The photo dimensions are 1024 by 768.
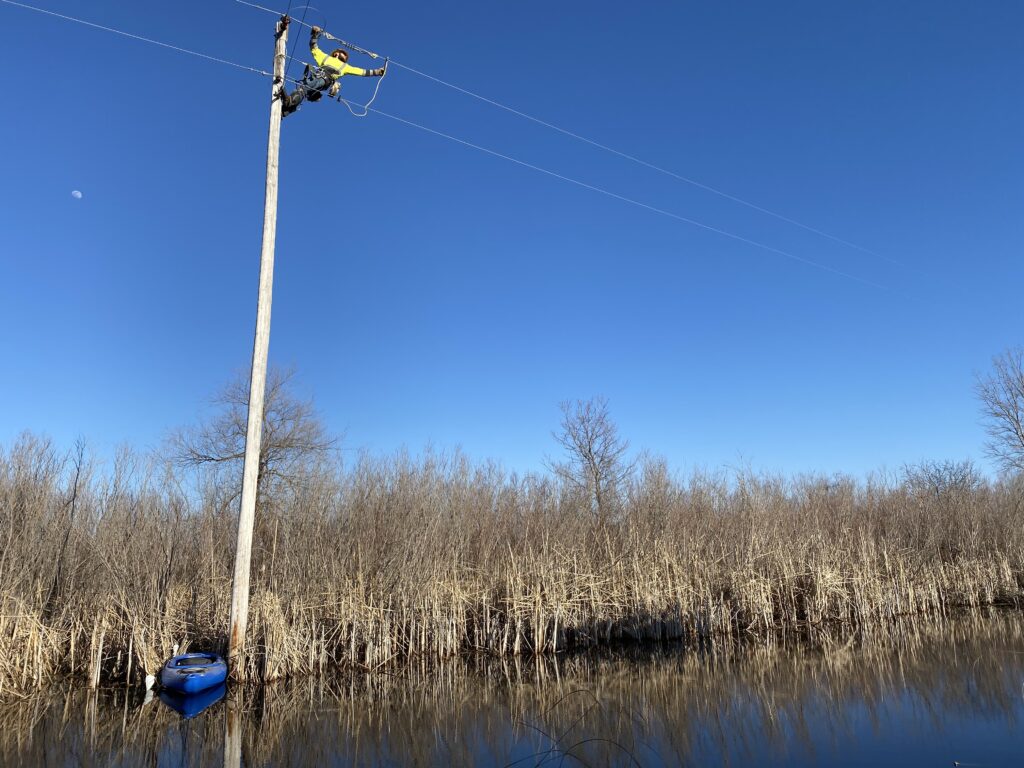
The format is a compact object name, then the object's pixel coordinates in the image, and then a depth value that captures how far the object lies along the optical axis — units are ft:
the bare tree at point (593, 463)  92.97
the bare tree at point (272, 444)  84.95
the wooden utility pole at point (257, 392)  29.94
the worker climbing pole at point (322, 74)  34.24
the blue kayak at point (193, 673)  26.78
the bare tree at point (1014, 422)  92.53
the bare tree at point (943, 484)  64.95
